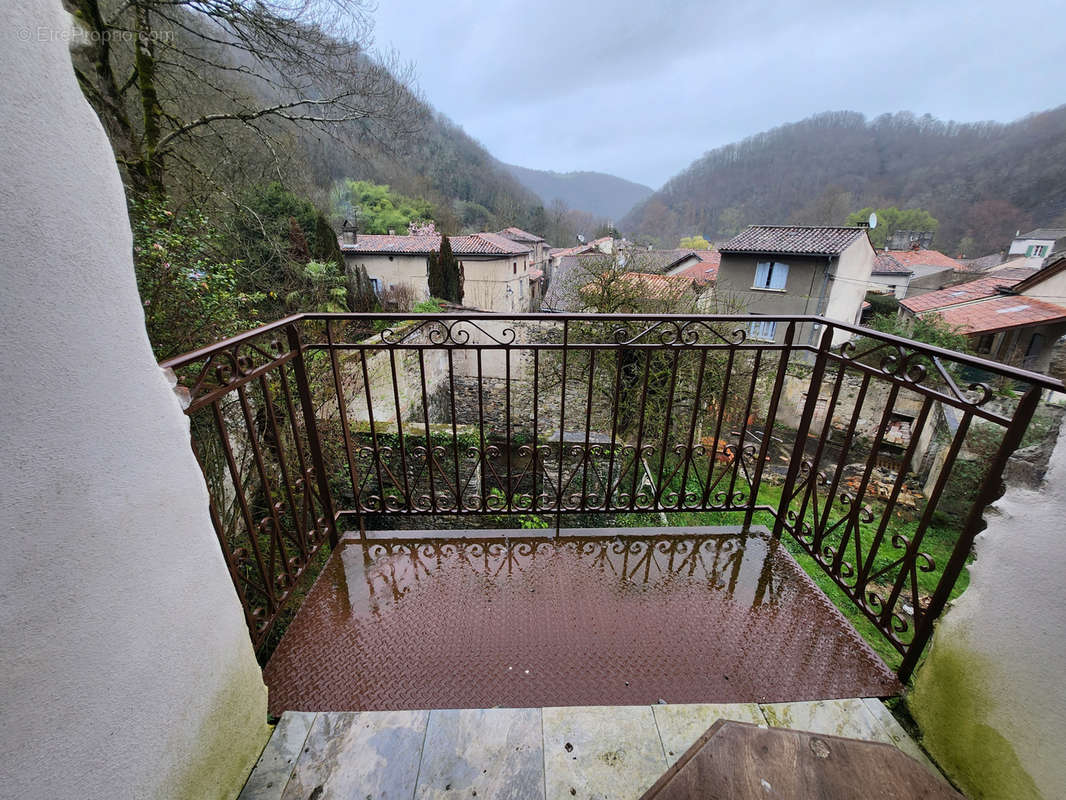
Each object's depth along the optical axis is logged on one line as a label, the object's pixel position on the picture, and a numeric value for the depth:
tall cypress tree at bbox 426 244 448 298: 21.38
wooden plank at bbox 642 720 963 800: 0.90
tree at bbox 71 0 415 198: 5.48
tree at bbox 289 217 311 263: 11.28
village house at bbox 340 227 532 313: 21.88
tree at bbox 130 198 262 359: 3.69
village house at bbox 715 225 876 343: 16.36
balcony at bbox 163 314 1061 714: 1.59
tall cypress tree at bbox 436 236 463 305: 21.36
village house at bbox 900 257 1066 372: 14.41
